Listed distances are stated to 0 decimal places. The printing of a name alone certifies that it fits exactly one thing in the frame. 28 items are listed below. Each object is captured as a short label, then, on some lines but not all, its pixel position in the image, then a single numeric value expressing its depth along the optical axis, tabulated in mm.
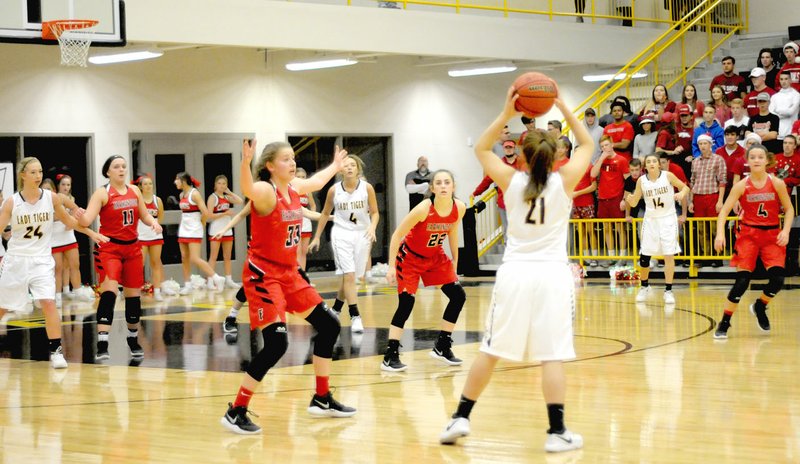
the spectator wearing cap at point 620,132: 19484
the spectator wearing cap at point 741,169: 17475
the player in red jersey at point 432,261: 9555
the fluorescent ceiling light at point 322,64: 19797
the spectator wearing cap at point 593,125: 20391
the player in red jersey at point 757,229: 10852
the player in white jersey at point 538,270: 6238
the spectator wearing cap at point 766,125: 18125
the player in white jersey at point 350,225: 12727
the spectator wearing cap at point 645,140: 19094
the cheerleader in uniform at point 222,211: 18938
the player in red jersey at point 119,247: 10836
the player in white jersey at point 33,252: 10398
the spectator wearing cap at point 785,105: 18672
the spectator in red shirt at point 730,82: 20391
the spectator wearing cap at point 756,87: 19312
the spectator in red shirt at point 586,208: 19297
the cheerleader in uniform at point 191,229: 18484
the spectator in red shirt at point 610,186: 18609
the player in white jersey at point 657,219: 14969
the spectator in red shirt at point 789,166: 17031
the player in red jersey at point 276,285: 7199
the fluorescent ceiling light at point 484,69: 22109
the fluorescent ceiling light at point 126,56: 17672
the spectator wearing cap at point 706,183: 17594
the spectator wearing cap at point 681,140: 18844
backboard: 12961
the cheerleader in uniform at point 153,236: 17250
